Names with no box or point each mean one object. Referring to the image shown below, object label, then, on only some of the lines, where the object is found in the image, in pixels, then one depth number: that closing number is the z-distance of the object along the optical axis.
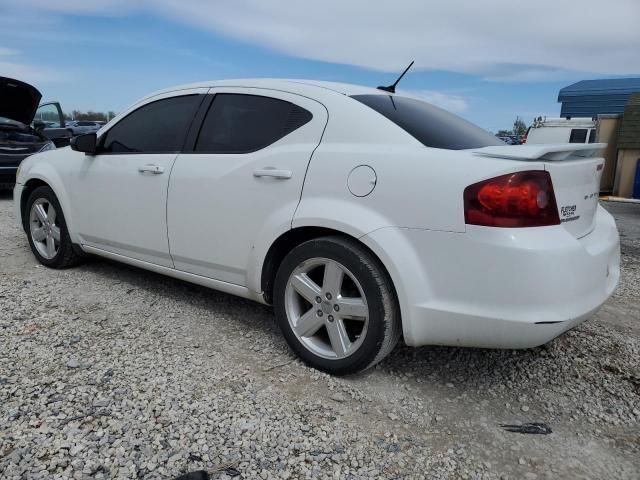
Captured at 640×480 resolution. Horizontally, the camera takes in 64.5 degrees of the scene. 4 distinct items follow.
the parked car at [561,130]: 12.15
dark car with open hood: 7.34
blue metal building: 15.37
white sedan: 2.16
